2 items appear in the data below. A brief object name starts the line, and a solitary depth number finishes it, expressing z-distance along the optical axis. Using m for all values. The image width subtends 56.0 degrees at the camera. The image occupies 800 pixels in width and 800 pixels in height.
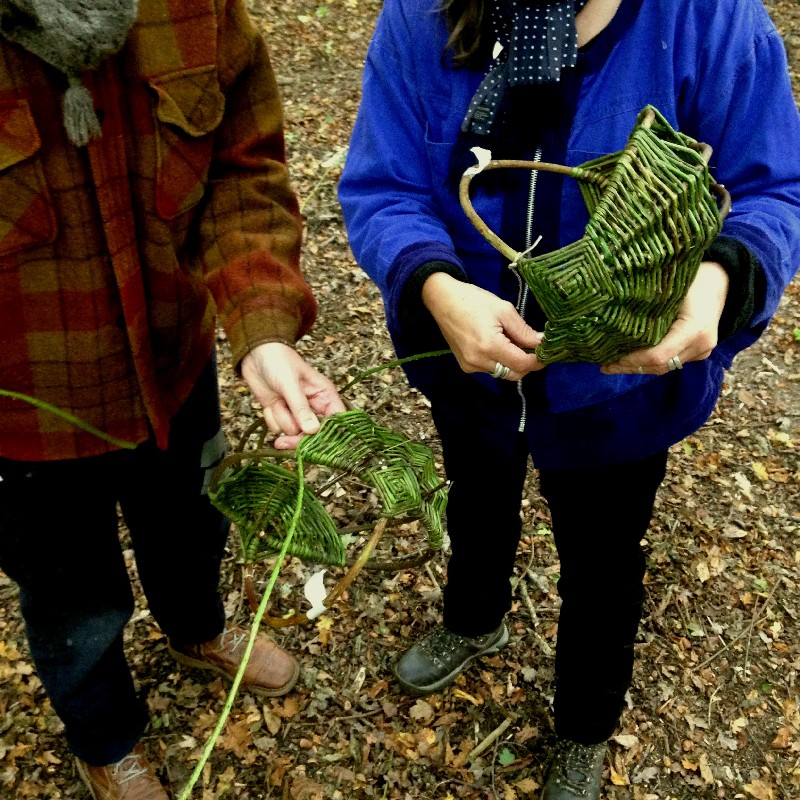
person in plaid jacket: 1.33
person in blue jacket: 1.33
